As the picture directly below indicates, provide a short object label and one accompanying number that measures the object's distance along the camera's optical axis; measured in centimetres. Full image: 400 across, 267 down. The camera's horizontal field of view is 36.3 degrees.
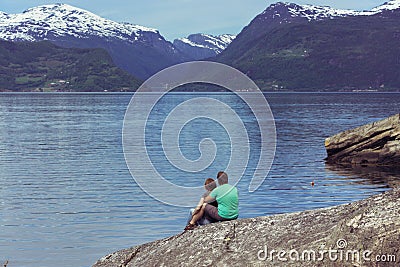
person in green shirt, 1625
